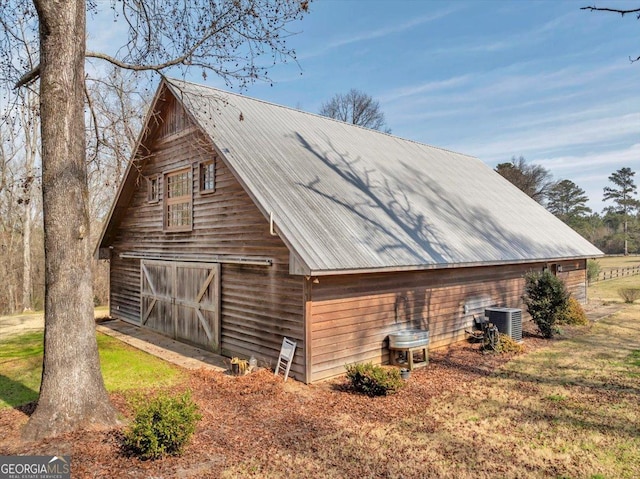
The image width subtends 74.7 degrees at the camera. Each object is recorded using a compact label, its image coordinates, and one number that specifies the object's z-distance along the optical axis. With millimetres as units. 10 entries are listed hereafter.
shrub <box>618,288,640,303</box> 19938
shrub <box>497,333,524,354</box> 10867
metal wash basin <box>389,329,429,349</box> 9062
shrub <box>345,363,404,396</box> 7477
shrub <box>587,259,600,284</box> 26844
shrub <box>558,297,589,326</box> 14383
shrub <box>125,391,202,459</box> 4992
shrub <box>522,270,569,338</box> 12422
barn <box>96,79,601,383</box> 8469
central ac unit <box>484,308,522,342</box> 11609
